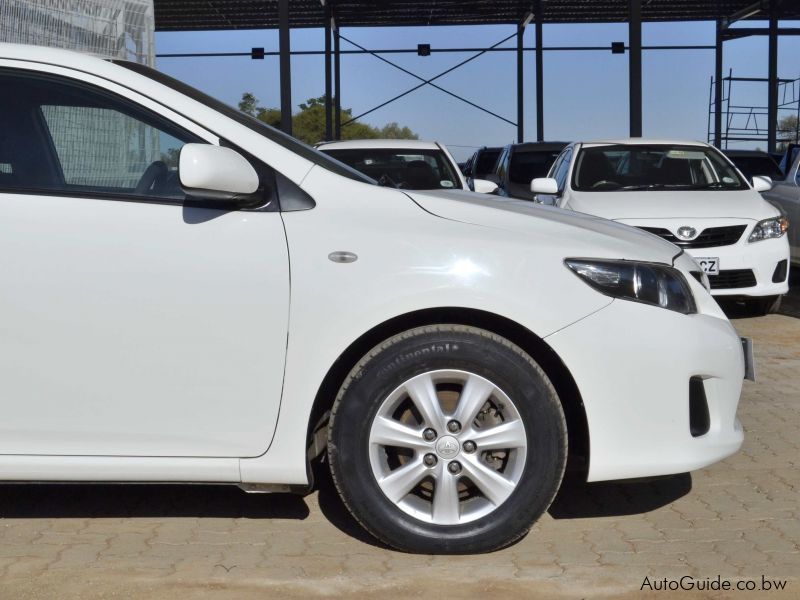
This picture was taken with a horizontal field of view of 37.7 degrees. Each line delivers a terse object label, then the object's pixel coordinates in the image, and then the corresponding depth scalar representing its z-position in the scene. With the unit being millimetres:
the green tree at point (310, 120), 66625
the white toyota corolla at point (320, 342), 3850
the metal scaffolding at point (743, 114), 32844
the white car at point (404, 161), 10656
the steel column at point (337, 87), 32072
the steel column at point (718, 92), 32344
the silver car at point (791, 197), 12258
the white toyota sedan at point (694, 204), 9992
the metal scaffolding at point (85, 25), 8391
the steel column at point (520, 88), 32741
